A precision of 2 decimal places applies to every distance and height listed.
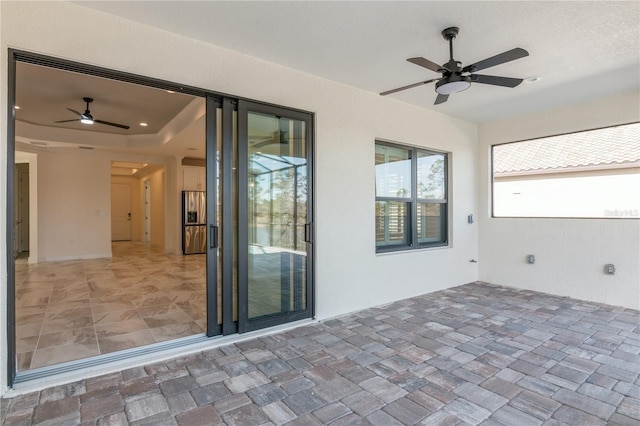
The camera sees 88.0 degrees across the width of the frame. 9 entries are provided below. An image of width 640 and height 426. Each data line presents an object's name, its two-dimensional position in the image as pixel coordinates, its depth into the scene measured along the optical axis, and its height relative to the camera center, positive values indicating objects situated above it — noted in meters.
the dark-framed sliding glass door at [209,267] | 3.03 -0.54
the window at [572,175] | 4.44 +0.53
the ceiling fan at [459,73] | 2.62 +1.19
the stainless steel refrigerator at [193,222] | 9.05 -0.23
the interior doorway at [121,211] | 12.20 +0.12
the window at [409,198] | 4.70 +0.22
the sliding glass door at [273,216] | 3.25 -0.03
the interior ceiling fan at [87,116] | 5.07 +1.54
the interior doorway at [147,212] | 11.61 +0.07
